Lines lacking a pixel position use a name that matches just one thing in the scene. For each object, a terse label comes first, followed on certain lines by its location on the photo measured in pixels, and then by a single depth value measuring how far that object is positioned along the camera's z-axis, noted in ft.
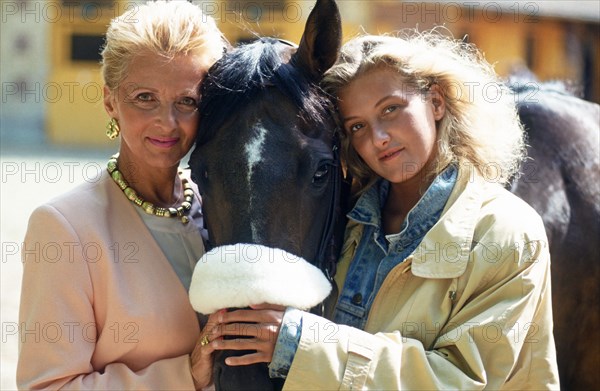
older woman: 7.65
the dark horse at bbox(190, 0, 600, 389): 7.13
